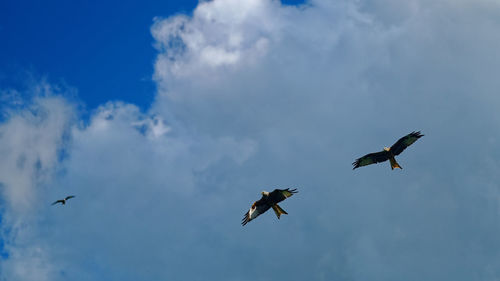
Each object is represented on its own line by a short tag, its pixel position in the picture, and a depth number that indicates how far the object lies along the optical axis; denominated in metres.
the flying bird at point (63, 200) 92.22
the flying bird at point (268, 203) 52.81
